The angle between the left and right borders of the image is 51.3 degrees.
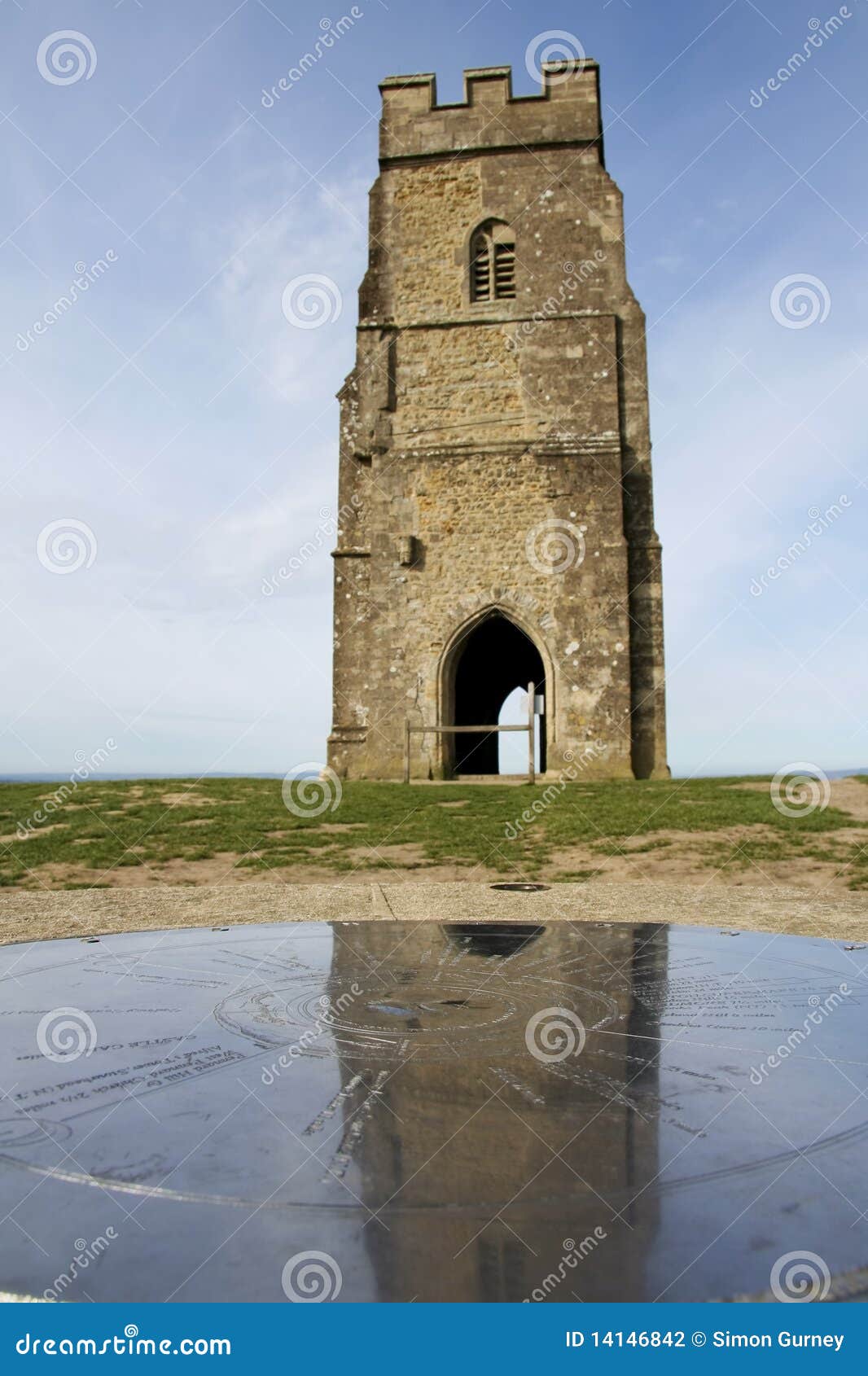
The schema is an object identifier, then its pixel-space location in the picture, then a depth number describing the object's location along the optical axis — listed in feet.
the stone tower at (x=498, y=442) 57.41
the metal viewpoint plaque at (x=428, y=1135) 5.25
